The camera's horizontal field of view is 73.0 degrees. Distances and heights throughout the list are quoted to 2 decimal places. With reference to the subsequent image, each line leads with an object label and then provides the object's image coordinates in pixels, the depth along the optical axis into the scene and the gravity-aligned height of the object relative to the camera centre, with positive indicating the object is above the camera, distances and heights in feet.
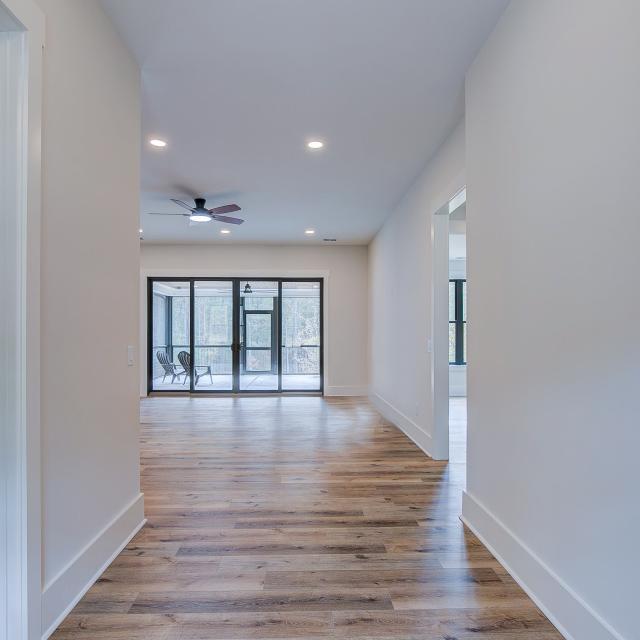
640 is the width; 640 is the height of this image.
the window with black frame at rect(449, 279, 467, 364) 28.94 -0.21
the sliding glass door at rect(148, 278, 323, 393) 26.45 -0.93
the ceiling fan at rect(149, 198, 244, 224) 16.43 +4.22
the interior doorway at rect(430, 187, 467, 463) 13.00 -0.58
